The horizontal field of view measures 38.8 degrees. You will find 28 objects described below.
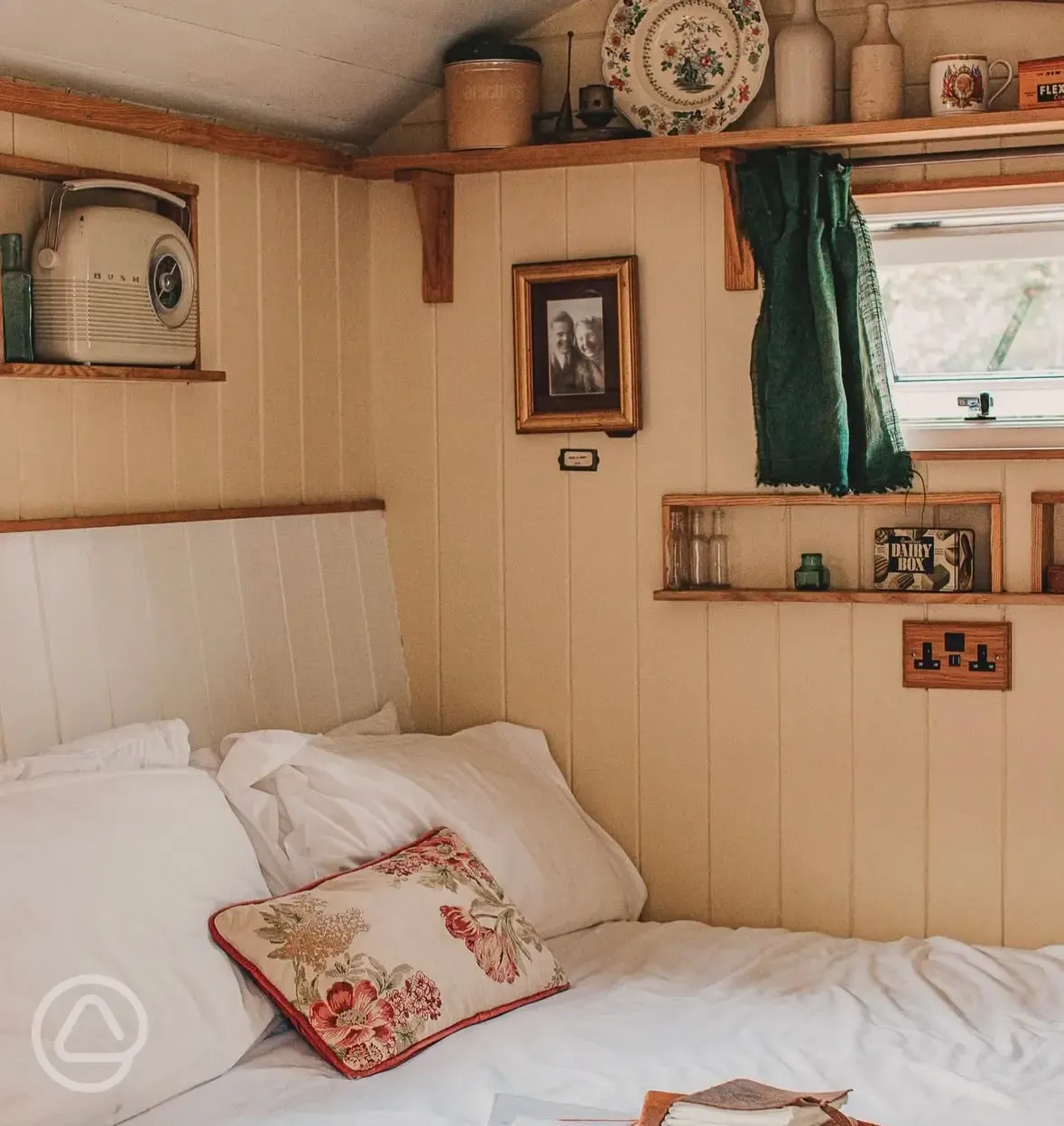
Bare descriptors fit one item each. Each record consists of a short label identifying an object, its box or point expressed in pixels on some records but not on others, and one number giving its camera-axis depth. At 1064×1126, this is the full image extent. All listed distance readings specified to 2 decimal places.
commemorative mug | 2.65
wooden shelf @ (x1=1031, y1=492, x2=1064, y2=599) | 2.72
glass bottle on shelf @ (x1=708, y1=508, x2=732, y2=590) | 2.96
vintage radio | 2.38
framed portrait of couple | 2.96
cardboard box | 2.59
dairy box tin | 2.79
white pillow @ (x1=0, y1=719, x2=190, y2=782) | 2.12
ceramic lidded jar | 2.89
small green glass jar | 2.84
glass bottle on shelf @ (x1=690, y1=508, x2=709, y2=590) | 2.97
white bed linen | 1.98
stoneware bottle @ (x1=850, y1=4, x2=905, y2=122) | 2.70
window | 2.77
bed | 1.99
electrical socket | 2.77
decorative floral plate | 2.82
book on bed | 1.59
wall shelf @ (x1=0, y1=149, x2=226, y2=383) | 2.32
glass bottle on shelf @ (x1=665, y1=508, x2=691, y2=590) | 2.96
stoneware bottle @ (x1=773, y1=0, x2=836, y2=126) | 2.74
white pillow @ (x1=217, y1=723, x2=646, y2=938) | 2.45
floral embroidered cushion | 2.11
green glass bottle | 2.32
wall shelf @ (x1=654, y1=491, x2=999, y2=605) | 2.75
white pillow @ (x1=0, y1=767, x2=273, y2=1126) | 1.83
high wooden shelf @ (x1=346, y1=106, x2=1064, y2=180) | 2.60
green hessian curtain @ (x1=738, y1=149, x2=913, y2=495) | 2.69
